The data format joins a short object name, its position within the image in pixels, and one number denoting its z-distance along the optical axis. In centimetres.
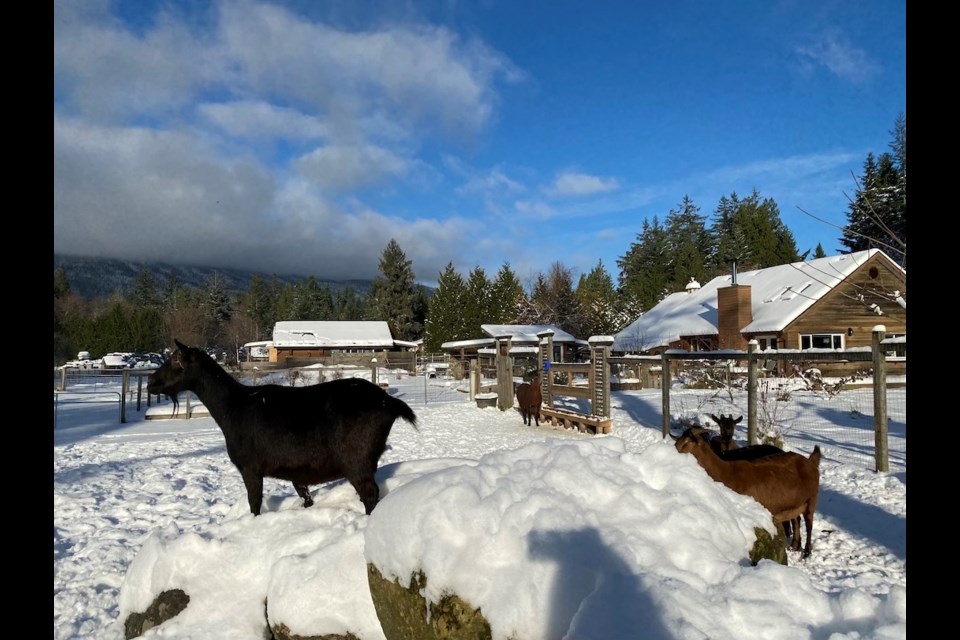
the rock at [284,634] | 394
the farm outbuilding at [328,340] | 5544
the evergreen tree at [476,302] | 5680
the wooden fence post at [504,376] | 1862
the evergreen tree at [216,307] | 8094
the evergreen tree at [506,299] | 5872
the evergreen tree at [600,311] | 5047
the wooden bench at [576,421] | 1360
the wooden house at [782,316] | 2886
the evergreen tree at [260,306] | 9431
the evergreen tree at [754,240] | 6144
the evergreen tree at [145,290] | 10081
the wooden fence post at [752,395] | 980
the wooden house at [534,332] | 4118
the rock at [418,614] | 311
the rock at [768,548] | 366
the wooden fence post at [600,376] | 1434
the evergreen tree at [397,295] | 7081
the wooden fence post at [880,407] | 827
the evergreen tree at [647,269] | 6217
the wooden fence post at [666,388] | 1217
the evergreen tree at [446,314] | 5644
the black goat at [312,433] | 492
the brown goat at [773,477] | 521
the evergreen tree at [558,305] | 5336
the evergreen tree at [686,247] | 6184
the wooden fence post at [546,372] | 1741
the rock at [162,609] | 443
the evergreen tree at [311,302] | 9475
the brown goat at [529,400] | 1569
